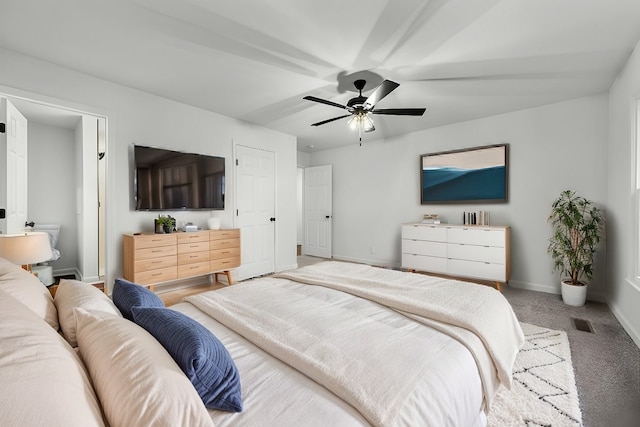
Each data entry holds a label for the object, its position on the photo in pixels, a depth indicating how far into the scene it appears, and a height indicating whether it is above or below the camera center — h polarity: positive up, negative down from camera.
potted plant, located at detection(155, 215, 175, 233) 3.49 -0.15
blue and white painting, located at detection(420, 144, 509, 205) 4.29 +0.56
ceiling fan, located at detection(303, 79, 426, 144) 2.81 +1.08
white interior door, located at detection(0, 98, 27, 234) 2.46 +0.41
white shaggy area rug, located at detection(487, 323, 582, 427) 1.54 -1.10
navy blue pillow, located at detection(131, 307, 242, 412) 0.81 -0.44
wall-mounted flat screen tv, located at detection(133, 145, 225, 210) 3.46 +0.42
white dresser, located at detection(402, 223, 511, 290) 3.88 -0.58
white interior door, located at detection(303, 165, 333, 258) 6.40 +0.02
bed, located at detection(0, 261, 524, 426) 0.72 -0.54
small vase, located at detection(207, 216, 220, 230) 4.02 -0.16
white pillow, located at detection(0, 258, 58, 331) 1.11 -0.32
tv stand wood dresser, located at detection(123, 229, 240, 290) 3.21 -0.53
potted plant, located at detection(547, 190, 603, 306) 3.30 -0.36
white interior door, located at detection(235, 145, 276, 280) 4.57 +0.04
